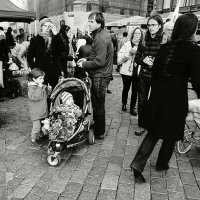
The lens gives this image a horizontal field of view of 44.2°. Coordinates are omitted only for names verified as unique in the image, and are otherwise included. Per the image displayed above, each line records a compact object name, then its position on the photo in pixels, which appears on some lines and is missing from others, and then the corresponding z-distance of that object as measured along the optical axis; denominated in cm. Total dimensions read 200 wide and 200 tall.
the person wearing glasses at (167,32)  426
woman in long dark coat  266
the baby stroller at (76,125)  352
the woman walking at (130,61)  525
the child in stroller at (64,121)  364
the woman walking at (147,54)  425
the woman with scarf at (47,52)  437
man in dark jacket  380
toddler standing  390
